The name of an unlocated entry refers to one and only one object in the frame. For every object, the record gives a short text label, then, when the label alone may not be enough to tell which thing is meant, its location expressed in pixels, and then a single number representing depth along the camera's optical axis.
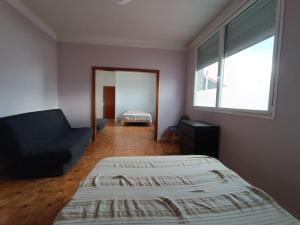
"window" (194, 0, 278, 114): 1.75
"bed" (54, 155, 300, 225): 0.76
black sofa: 1.99
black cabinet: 2.54
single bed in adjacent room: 6.48
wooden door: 8.21
